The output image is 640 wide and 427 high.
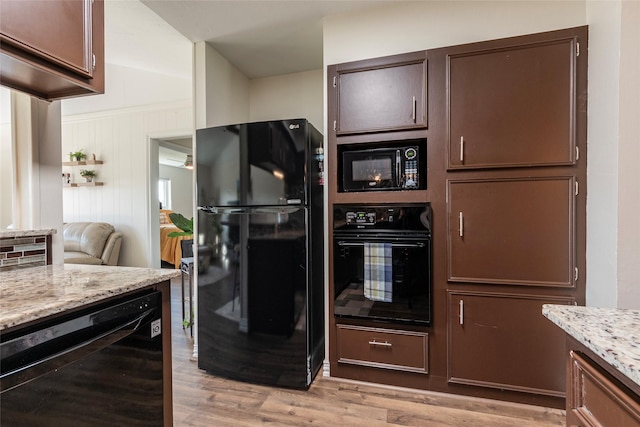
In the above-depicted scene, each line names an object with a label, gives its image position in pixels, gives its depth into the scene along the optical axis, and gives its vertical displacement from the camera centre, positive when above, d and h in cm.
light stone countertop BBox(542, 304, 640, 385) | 59 -30
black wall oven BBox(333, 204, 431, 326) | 188 -36
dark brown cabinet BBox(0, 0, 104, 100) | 93 +57
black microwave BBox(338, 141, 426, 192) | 194 +27
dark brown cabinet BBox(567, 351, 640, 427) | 58 -42
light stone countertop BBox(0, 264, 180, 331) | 74 -25
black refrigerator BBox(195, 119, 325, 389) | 195 -29
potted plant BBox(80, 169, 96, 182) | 442 +52
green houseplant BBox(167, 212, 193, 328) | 271 -15
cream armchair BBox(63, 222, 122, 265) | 393 -47
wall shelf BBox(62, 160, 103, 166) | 441 +70
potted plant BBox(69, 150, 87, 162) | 444 +80
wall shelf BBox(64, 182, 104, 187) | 441 +37
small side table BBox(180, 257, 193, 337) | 264 -67
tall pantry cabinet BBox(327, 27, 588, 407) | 169 +7
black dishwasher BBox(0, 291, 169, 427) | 71 -46
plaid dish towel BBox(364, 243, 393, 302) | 192 -42
